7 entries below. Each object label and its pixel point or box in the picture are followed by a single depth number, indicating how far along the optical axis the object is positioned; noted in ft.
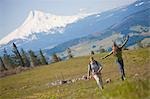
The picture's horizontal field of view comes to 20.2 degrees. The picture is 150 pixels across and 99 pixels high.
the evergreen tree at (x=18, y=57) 421.22
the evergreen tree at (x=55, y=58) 448.65
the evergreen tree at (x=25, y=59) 457.68
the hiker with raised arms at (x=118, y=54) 77.93
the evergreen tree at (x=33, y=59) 472.19
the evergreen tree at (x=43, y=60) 461.37
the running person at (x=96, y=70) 78.12
